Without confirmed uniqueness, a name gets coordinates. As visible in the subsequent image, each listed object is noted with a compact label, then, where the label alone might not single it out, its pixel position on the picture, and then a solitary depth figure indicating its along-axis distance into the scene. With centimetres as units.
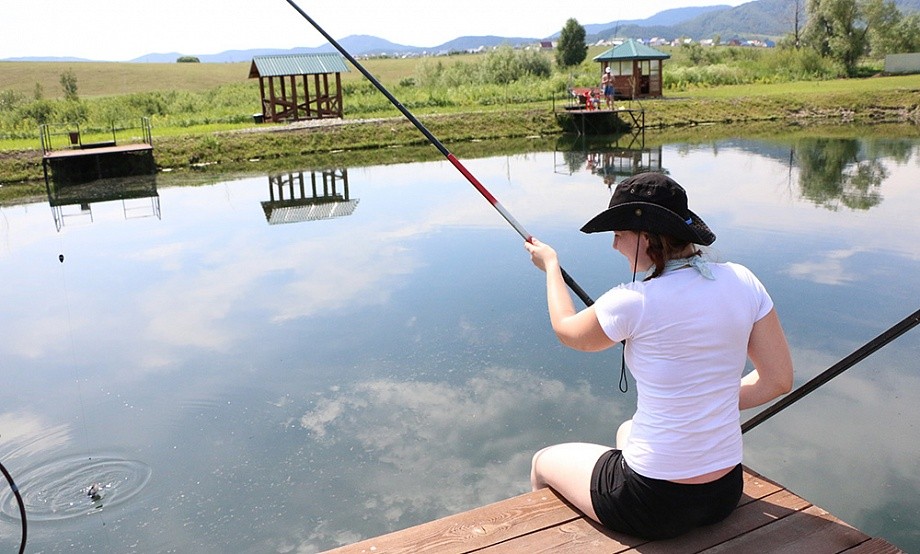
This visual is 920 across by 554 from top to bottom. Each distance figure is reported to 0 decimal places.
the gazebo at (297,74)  2194
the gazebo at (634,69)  2612
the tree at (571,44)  4816
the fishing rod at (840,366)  220
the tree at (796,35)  4005
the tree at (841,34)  3459
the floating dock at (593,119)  2178
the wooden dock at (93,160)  1584
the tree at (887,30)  3566
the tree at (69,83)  4127
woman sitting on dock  193
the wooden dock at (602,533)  212
